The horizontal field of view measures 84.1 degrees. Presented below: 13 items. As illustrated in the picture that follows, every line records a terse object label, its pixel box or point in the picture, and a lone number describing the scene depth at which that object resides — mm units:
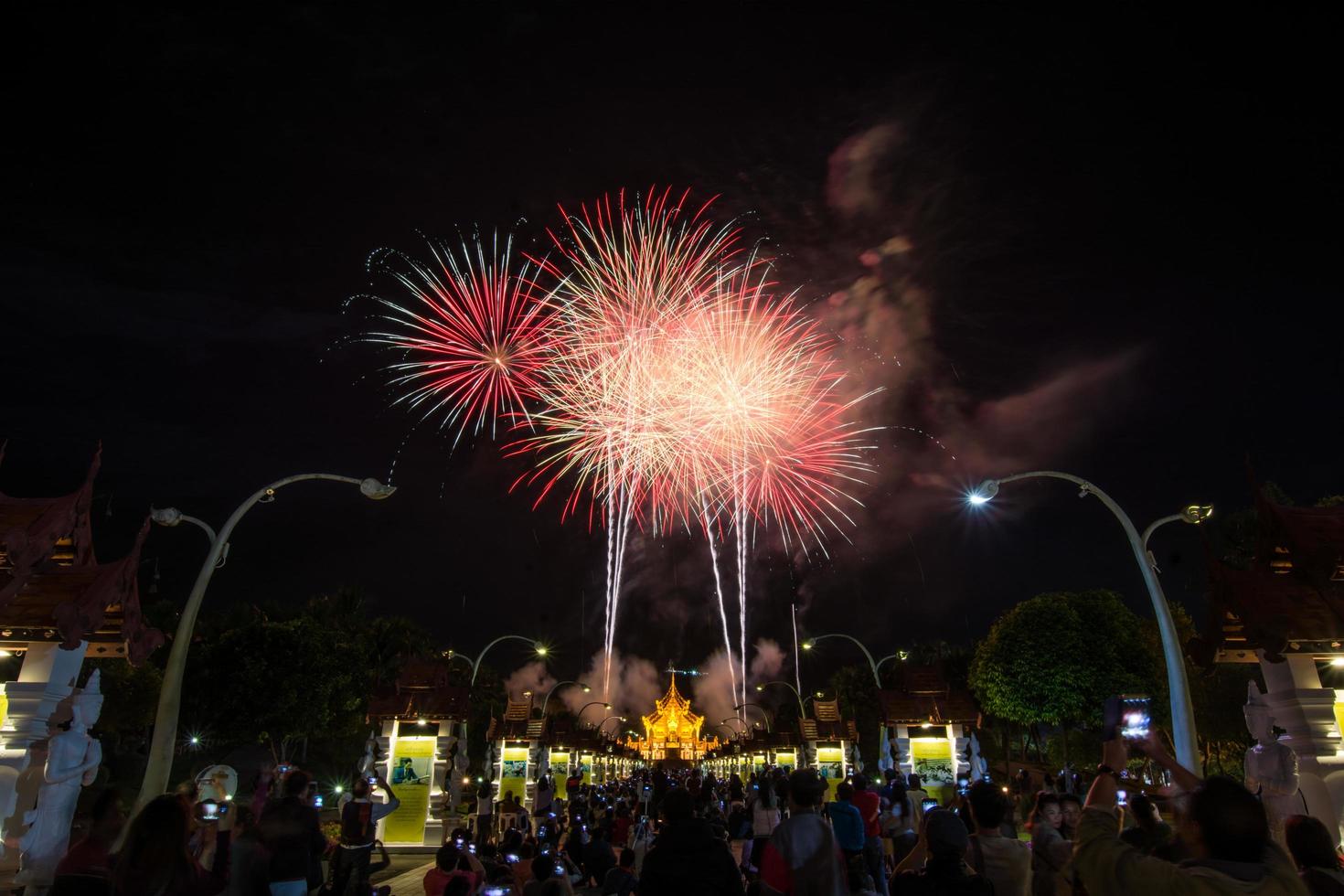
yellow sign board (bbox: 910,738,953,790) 27703
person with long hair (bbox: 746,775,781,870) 13227
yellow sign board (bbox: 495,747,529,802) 35531
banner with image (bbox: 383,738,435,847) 22625
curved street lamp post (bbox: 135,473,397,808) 14102
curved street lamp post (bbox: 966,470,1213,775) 14562
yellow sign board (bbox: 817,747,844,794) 36875
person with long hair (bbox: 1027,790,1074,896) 5453
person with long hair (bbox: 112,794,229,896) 4328
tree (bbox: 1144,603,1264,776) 36156
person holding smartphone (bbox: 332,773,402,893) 9172
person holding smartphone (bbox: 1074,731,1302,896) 2992
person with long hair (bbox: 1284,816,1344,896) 4527
